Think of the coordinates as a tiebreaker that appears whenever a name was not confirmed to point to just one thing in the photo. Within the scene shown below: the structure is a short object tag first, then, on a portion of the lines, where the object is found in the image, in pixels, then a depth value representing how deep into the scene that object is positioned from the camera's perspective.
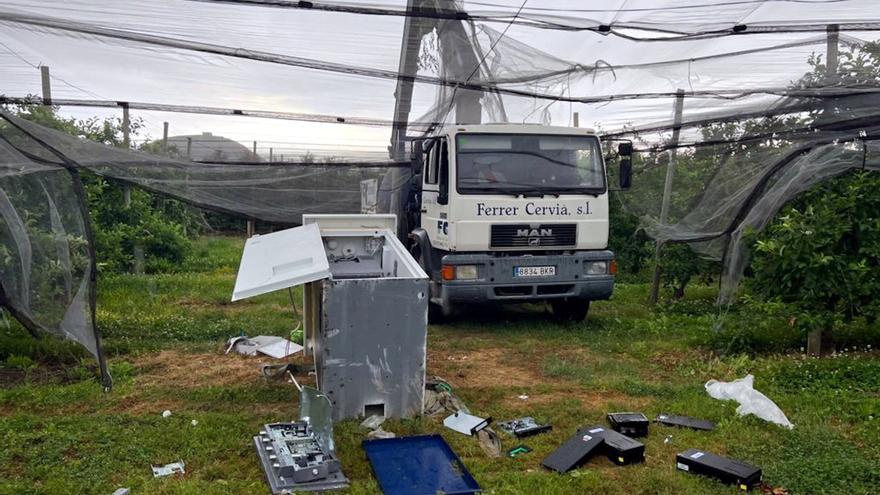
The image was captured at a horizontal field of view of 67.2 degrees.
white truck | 7.46
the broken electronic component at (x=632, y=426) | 4.62
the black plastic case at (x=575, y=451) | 4.09
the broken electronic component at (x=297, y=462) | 3.77
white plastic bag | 4.81
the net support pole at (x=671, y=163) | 8.08
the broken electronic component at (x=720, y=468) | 3.81
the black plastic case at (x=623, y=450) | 4.15
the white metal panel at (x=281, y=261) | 4.43
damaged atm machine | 4.32
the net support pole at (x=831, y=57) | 6.11
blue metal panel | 3.79
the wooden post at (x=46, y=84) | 6.82
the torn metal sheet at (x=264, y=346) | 6.66
